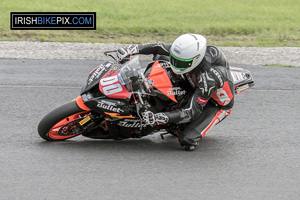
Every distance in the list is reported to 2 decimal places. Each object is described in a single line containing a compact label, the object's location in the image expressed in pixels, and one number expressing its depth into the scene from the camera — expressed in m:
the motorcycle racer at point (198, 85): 10.94
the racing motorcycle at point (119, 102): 10.91
